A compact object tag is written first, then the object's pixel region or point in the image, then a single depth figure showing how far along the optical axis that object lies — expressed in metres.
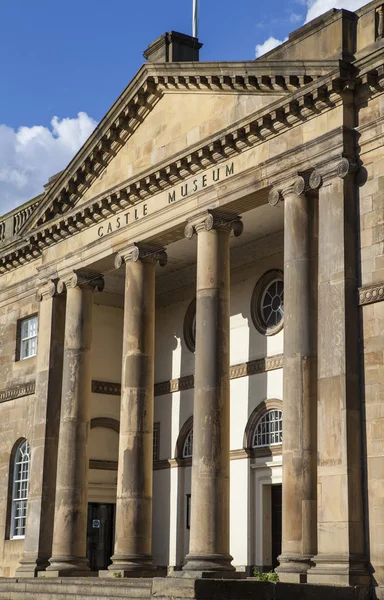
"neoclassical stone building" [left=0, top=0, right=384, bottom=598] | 19.73
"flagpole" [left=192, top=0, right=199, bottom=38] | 27.94
